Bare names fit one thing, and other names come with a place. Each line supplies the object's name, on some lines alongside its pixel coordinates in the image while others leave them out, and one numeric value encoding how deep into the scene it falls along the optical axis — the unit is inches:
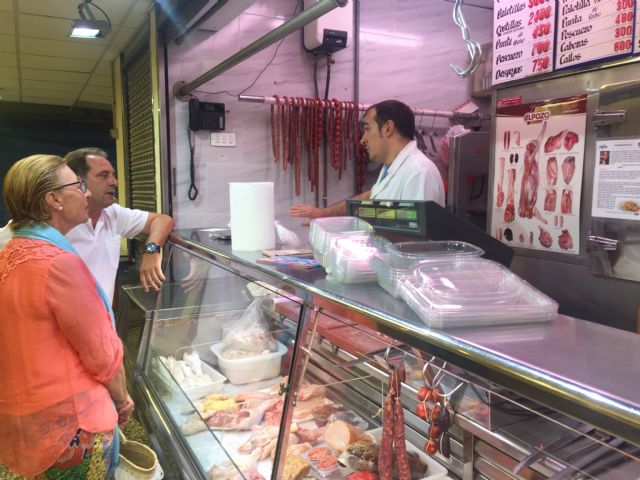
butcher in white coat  119.3
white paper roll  84.1
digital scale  58.4
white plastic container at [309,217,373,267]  66.2
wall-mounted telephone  164.9
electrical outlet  172.2
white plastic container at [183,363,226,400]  95.7
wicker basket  89.3
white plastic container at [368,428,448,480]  60.6
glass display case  32.9
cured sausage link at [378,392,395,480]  58.7
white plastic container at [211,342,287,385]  96.2
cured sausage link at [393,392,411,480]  57.4
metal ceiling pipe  73.1
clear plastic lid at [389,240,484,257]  54.1
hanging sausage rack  164.1
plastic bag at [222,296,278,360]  99.3
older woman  72.9
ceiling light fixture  135.9
